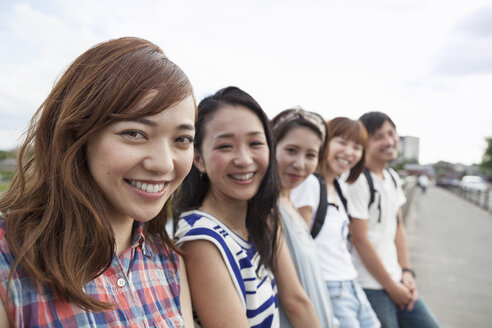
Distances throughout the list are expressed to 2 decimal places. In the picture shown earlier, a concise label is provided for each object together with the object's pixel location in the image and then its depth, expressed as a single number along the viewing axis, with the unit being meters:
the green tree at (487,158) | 47.50
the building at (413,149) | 81.36
